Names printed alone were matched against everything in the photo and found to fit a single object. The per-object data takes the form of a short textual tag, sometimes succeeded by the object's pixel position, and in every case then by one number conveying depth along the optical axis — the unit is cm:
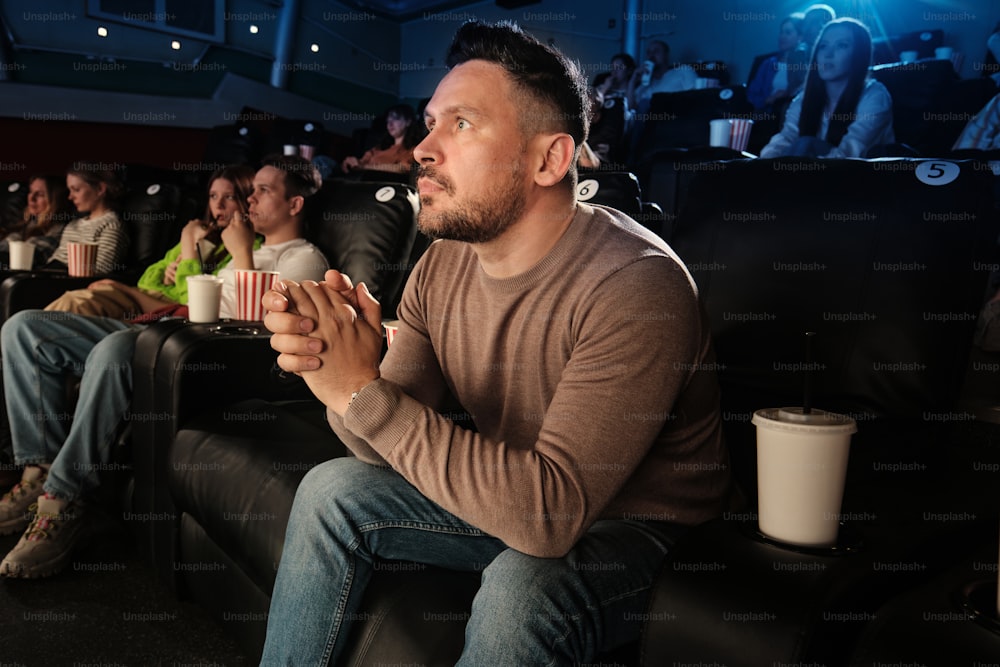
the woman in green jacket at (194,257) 246
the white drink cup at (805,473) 81
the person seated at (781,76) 436
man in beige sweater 88
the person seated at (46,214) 364
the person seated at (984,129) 309
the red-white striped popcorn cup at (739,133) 299
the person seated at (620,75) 558
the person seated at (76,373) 181
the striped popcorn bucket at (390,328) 138
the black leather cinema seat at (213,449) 138
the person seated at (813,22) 427
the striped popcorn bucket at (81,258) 272
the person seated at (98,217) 318
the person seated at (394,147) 425
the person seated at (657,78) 564
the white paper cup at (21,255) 289
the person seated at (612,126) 410
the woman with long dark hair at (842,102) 287
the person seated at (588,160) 205
